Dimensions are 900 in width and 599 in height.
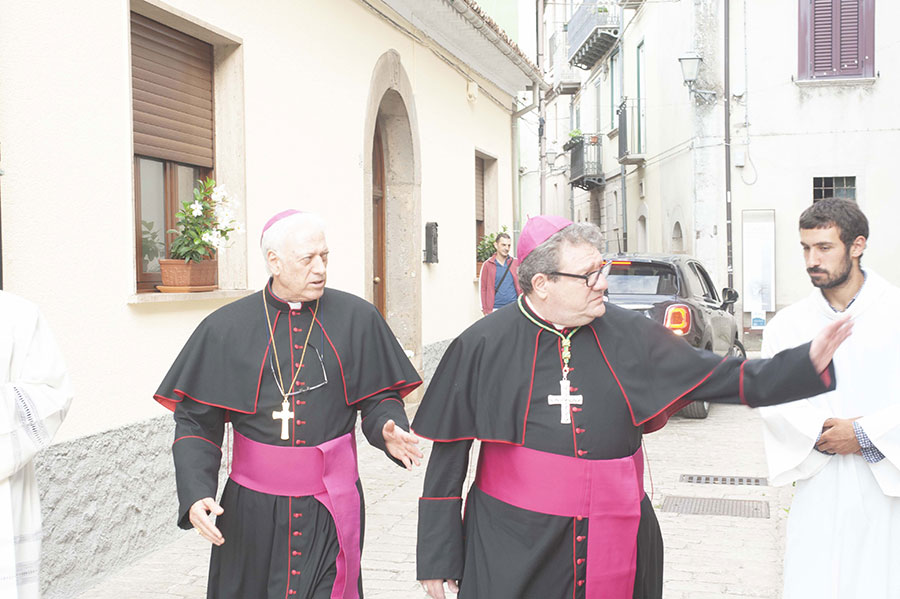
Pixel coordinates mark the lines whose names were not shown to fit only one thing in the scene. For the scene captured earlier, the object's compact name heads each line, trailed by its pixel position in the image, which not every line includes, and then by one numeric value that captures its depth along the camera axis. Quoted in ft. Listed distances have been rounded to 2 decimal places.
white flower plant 20.20
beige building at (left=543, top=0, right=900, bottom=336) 61.00
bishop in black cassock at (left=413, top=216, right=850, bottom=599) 10.01
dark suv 32.17
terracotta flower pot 20.17
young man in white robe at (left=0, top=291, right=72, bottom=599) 10.68
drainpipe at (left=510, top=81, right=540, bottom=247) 53.93
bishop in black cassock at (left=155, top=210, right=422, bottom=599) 11.23
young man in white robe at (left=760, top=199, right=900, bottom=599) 11.65
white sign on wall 61.46
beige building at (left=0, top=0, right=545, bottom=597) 16.42
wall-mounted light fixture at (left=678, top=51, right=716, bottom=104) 57.93
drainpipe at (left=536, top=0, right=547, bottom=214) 69.00
